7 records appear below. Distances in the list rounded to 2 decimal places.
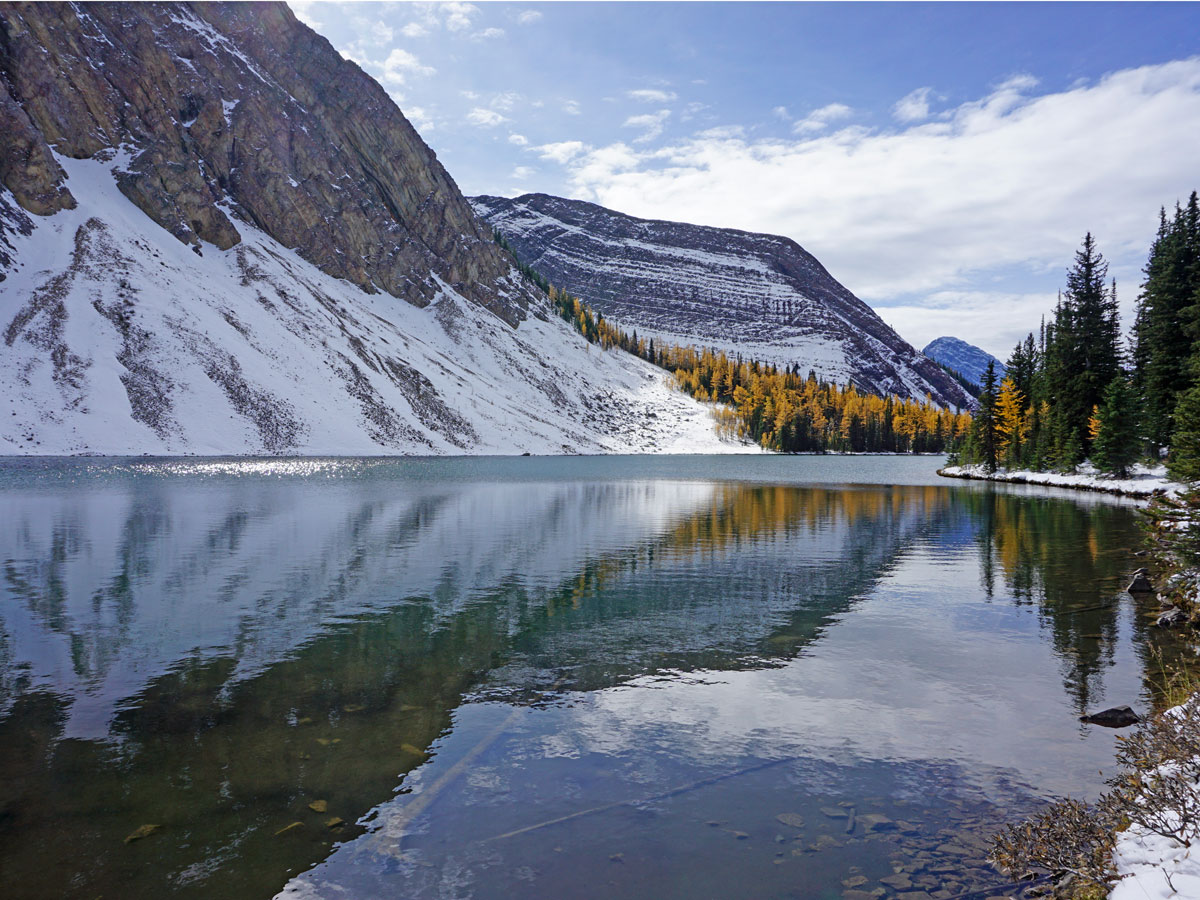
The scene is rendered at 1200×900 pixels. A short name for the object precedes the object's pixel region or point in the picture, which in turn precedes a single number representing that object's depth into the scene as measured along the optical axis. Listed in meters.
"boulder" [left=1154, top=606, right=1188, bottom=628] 20.84
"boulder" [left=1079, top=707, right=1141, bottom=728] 13.69
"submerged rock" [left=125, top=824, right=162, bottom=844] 9.57
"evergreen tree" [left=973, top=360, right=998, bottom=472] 94.50
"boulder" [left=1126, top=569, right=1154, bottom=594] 25.58
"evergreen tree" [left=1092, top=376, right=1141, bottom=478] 62.81
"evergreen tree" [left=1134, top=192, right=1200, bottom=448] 60.50
